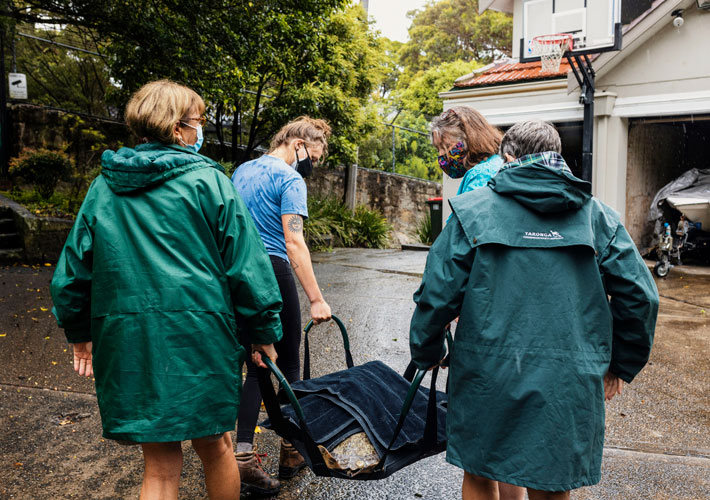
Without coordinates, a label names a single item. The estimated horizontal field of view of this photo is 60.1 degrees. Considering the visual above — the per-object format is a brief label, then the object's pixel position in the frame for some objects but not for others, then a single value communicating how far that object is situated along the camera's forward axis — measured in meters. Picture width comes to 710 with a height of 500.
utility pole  12.13
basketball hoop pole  11.28
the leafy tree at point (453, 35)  32.91
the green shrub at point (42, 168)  11.35
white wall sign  13.94
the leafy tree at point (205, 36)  8.02
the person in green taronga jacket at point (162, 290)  2.10
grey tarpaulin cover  11.39
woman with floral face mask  2.93
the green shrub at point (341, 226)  14.47
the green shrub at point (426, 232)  16.66
